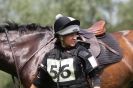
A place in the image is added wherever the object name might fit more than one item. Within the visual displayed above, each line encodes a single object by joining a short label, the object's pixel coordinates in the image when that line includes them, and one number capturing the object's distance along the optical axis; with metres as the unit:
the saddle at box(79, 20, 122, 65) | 13.02
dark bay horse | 12.94
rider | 11.09
